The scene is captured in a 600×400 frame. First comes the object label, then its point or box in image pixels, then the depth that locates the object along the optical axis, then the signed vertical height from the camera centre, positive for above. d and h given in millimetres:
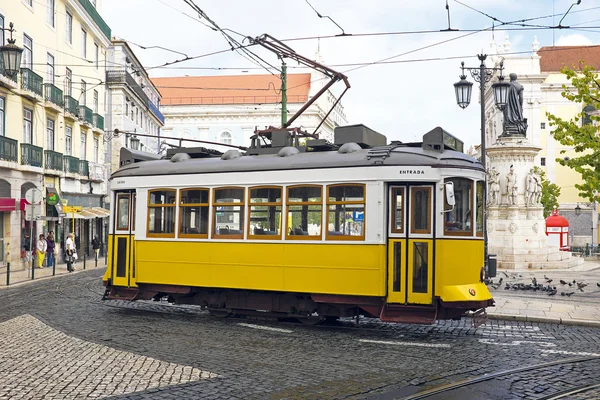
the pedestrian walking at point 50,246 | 28705 -1134
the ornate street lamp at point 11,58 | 18906 +4534
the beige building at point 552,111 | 70250 +12096
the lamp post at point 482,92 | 17797 +3480
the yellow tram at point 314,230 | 10742 -143
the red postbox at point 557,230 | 36188 -374
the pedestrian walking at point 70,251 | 27122 -1305
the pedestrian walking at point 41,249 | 27938 -1231
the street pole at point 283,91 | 20622 +4069
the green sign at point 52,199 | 29922 +911
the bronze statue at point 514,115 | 27566 +4471
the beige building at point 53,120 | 28359 +4878
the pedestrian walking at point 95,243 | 33828 -1187
